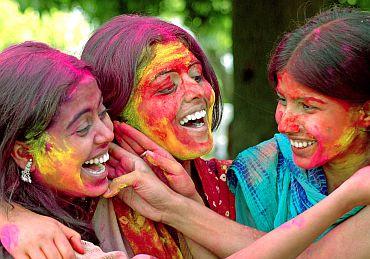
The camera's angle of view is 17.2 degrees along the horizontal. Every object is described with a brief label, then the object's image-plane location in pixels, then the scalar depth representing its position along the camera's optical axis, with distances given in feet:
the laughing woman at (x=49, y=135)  14.86
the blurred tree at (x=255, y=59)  23.34
